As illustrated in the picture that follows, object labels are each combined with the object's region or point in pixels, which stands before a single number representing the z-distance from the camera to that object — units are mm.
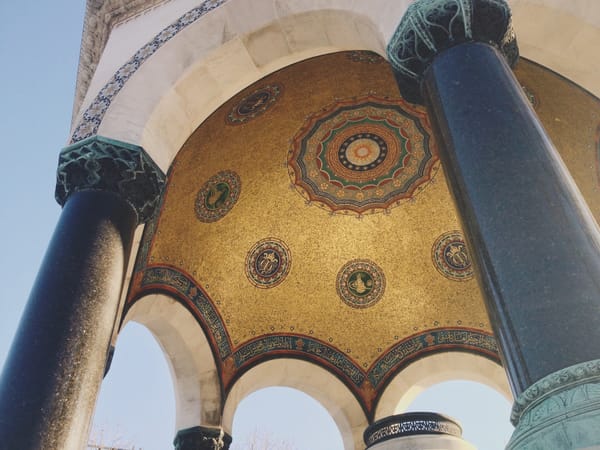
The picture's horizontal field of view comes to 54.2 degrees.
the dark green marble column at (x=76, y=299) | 2586
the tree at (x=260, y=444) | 17781
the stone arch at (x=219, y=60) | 3711
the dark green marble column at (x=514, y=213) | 1731
